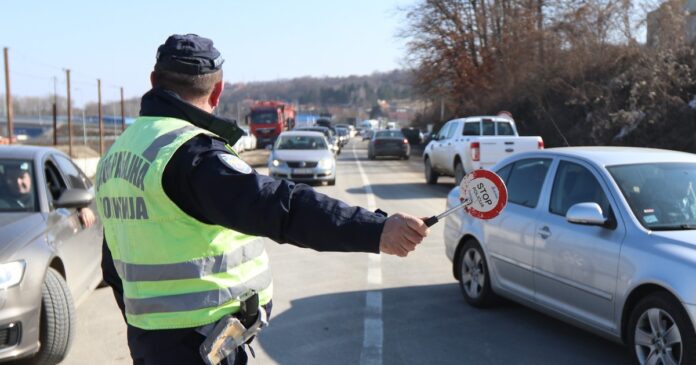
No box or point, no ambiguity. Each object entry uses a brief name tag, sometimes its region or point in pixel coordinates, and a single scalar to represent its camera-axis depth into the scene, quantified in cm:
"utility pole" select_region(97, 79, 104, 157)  3380
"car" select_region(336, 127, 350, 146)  5668
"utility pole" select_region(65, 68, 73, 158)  2886
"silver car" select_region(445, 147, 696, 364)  444
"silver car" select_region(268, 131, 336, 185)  1934
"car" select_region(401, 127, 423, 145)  4908
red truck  5041
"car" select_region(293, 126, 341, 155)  3988
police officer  208
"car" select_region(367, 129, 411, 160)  3417
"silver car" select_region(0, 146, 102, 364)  459
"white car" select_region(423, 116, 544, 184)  1565
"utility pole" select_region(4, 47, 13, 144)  2464
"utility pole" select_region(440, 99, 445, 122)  4791
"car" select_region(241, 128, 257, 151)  4665
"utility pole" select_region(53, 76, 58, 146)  2703
